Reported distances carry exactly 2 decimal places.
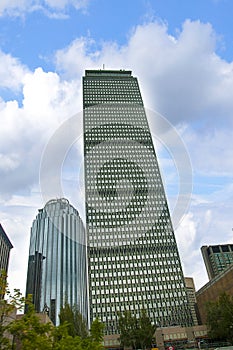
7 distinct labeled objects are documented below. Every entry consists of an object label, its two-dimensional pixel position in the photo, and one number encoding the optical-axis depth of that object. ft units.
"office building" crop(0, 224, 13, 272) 368.11
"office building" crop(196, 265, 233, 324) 269.42
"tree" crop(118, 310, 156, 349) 203.21
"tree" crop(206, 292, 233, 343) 193.47
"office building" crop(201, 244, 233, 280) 566.44
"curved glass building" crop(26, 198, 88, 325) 545.85
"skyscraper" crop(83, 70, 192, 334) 354.74
